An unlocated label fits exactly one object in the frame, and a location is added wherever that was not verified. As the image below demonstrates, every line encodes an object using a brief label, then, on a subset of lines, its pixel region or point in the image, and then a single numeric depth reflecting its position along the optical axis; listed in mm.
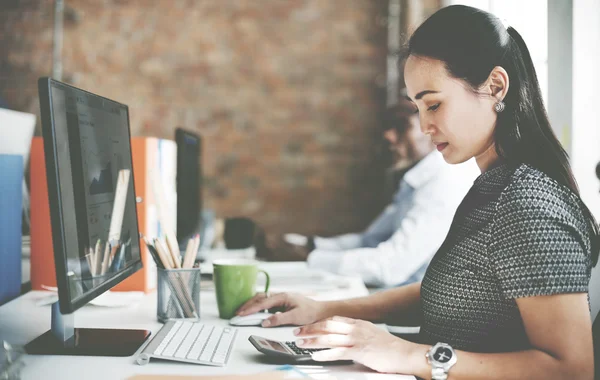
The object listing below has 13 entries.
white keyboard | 885
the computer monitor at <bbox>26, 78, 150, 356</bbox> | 810
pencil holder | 1144
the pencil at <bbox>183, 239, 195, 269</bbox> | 1165
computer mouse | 1147
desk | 846
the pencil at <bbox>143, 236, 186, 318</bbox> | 1143
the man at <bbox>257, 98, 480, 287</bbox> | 2008
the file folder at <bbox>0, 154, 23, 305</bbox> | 1271
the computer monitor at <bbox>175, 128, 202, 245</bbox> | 1545
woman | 817
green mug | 1221
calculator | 902
